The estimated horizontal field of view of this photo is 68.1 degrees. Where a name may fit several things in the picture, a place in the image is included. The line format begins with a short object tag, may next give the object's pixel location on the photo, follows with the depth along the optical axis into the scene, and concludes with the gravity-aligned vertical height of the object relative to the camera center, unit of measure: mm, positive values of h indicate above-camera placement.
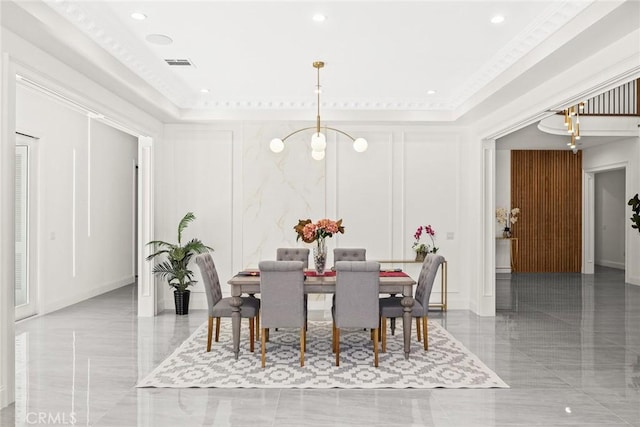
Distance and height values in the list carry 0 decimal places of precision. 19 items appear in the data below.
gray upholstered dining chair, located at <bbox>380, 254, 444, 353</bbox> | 4570 -896
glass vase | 4855 -426
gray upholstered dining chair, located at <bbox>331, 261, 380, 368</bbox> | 4207 -767
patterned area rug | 3848 -1387
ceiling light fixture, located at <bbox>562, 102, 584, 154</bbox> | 7802 +1622
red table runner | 4898 -642
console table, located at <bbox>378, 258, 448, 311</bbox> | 6871 -1071
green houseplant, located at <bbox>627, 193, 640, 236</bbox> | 7816 +73
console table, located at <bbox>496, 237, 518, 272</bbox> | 11188 -926
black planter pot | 6605 -1243
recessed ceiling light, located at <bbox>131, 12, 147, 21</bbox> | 3778 +1585
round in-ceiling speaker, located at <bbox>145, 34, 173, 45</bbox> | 4285 +1590
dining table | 4461 -737
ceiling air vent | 4988 +1601
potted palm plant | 6582 -739
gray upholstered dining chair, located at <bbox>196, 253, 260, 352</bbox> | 4668 -921
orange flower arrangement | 4699 -173
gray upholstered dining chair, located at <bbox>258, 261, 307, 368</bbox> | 4219 -754
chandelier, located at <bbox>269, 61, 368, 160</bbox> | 4910 +730
